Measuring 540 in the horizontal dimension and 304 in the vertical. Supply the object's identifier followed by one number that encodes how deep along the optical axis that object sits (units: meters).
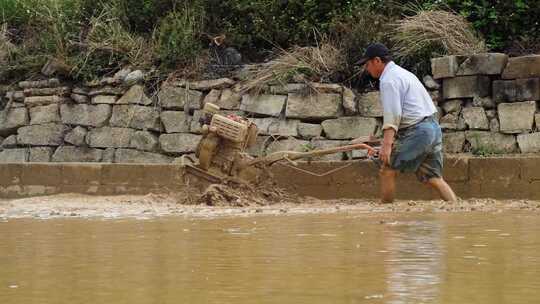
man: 14.96
